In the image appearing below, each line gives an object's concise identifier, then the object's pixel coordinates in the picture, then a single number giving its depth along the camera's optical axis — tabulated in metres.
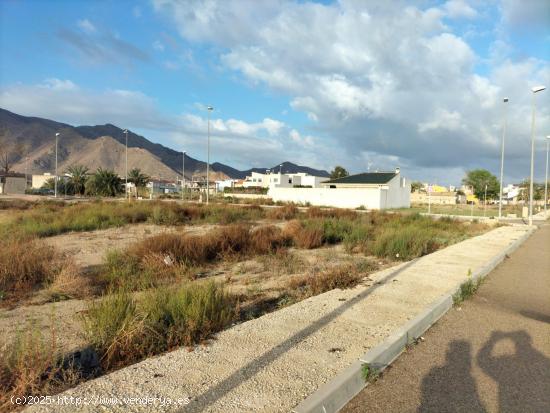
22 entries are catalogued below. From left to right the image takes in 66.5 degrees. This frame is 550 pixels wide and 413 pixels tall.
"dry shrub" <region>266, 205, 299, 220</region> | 30.02
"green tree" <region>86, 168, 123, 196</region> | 73.62
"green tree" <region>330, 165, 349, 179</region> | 110.18
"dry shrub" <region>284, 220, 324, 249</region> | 15.80
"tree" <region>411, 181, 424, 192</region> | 130.00
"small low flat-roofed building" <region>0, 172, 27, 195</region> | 76.38
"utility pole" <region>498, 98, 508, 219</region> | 37.27
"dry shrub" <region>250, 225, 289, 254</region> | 13.92
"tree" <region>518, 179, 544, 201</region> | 98.07
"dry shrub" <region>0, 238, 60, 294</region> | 8.62
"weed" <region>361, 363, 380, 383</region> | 4.27
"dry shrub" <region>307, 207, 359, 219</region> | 30.12
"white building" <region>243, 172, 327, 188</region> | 118.44
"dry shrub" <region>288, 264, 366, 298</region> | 8.19
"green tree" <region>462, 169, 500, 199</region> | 98.12
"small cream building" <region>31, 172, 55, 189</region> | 112.12
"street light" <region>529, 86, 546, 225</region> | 30.23
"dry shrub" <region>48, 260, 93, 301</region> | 8.05
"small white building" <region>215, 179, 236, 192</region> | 136.77
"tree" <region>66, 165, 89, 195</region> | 78.88
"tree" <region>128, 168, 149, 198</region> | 84.81
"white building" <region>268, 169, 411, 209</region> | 53.28
